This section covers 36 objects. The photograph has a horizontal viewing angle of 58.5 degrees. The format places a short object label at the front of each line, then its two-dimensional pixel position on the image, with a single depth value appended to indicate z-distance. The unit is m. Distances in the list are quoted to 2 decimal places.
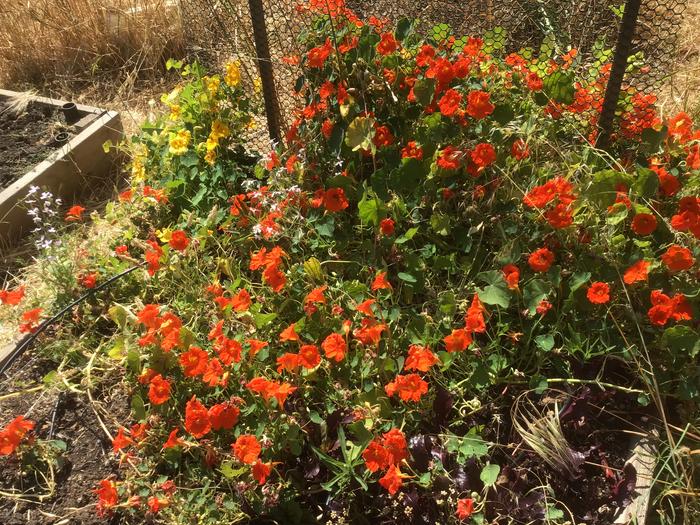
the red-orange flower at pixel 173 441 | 1.92
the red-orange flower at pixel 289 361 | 1.92
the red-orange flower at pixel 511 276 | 1.96
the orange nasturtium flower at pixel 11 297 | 2.40
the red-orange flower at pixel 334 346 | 1.95
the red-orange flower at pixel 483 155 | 2.11
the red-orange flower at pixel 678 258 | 1.84
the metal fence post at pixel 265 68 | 2.67
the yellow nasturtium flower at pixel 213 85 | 2.82
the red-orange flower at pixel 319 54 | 2.36
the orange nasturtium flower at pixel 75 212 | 2.77
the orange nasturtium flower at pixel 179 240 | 2.35
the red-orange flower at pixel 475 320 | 1.86
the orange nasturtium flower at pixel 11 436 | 2.05
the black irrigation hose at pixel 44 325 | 2.46
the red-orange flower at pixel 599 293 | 1.84
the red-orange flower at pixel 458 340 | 1.88
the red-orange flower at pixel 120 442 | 1.99
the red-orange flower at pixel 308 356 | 1.92
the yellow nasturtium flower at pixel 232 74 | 2.82
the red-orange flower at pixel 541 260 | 1.97
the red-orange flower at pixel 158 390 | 2.01
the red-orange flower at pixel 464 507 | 1.71
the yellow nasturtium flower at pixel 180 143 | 2.87
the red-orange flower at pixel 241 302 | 2.11
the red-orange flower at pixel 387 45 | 2.30
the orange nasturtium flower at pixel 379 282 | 2.03
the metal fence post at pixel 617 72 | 2.11
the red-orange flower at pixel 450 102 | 2.18
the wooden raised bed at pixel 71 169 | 3.28
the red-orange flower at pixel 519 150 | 2.22
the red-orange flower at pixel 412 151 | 2.30
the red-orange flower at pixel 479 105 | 2.14
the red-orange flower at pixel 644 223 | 1.96
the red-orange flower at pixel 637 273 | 1.87
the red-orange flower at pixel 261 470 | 1.81
